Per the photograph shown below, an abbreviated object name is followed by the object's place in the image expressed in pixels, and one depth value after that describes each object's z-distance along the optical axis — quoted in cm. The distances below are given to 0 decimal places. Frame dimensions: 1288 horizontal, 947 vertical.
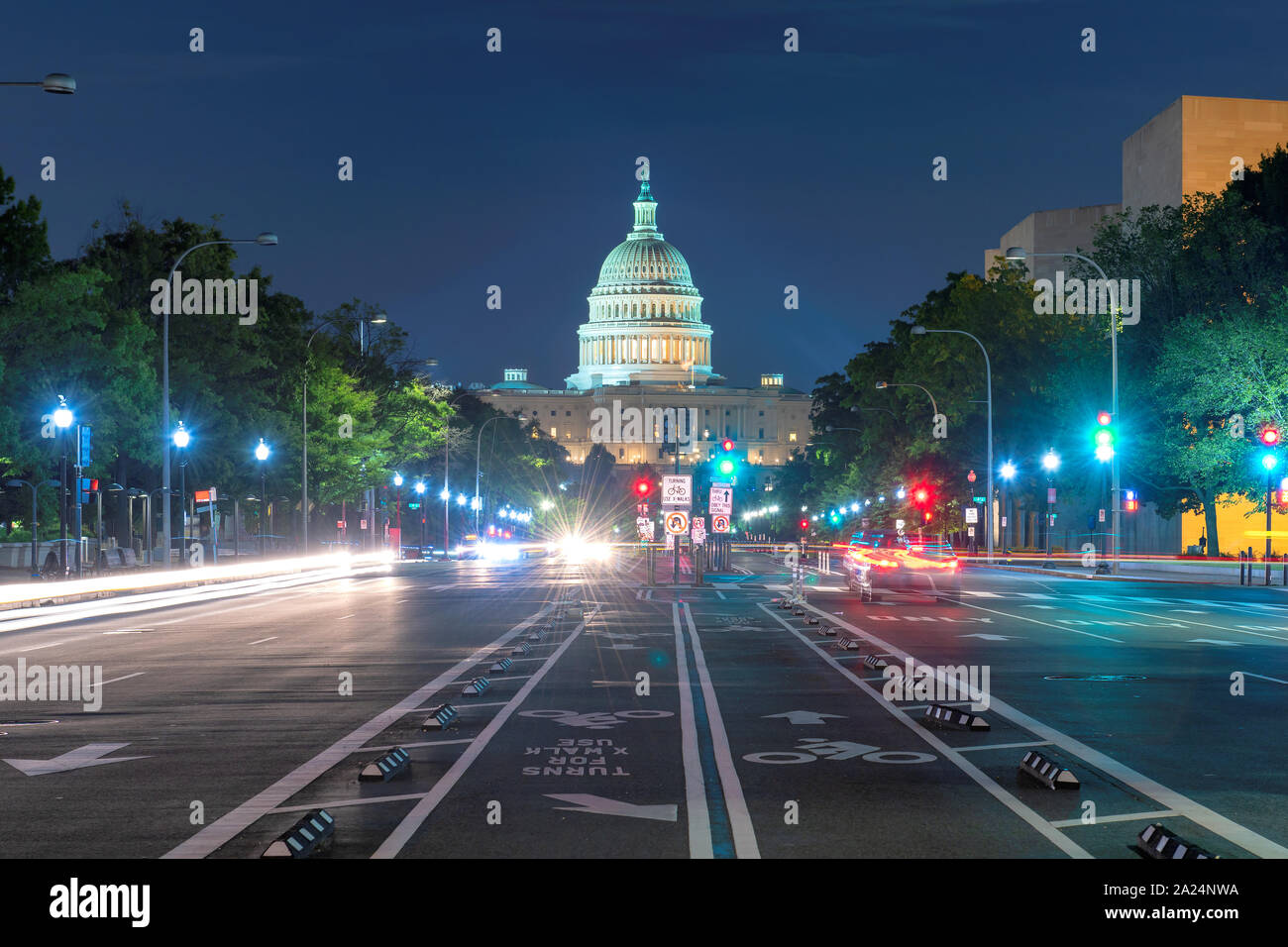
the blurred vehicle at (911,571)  4019
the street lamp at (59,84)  2948
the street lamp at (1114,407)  5581
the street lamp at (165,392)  4928
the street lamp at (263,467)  7206
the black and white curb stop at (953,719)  1476
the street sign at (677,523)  4525
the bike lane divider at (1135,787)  952
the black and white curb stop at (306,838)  868
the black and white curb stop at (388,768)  1173
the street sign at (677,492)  4600
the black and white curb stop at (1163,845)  855
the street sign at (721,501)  5009
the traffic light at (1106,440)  5556
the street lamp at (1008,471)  7906
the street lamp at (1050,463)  7094
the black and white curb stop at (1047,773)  1138
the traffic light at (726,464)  5020
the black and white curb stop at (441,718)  1477
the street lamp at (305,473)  7256
